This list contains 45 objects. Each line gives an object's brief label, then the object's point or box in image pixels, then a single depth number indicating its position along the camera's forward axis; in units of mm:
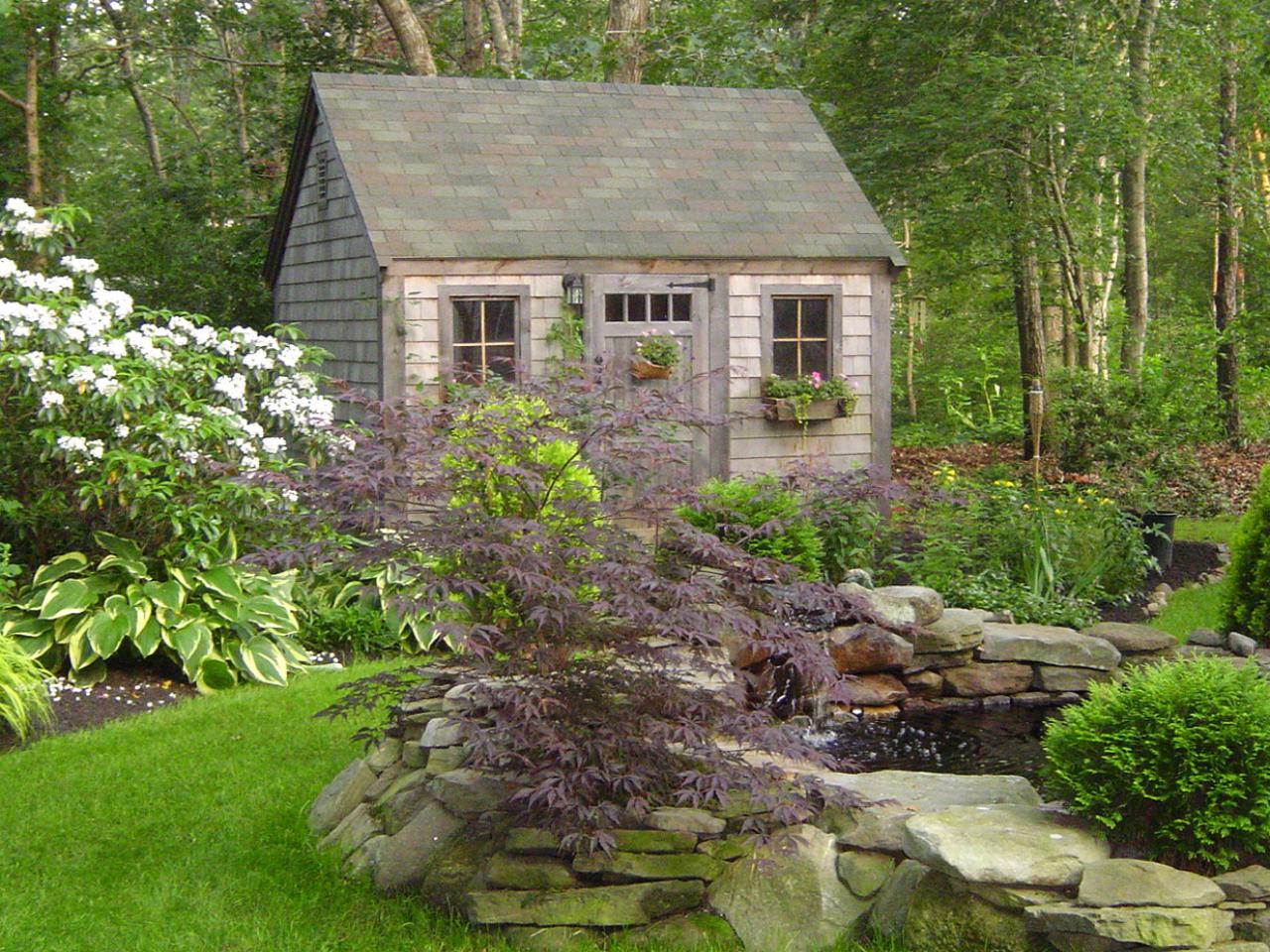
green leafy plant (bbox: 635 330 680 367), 11125
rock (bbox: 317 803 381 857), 4945
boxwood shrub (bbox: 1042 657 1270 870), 3973
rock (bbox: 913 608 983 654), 7328
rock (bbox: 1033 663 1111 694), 7348
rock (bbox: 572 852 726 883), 4316
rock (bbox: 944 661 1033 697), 7391
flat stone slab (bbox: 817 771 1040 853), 4406
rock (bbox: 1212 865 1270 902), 3822
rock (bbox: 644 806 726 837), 4402
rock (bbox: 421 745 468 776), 4926
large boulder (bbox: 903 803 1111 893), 3918
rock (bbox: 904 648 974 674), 7363
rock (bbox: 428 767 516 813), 4590
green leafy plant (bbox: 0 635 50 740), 6496
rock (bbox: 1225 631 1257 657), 7156
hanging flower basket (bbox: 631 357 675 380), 10926
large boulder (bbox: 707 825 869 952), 4238
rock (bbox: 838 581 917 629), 7207
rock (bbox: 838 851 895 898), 4320
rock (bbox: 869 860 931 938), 4156
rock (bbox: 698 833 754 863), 4398
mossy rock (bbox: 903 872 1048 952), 3926
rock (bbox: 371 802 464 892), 4621
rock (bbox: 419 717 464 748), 5082
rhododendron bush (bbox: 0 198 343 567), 7770
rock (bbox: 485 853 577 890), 4344
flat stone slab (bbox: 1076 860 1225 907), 3742
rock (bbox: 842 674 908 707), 7230
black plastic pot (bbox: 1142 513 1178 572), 10430
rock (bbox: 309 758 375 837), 5270
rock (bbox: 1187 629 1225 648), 7469
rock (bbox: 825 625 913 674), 7211
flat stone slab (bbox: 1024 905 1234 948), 3654
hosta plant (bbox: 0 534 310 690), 7648
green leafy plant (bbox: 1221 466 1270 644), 7236
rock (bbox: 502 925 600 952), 4219
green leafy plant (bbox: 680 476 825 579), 7242
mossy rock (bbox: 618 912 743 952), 4215
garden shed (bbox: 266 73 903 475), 10703
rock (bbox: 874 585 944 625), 7348
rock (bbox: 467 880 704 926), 4277
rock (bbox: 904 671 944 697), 7371
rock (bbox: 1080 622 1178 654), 7387
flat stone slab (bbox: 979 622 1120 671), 7305
